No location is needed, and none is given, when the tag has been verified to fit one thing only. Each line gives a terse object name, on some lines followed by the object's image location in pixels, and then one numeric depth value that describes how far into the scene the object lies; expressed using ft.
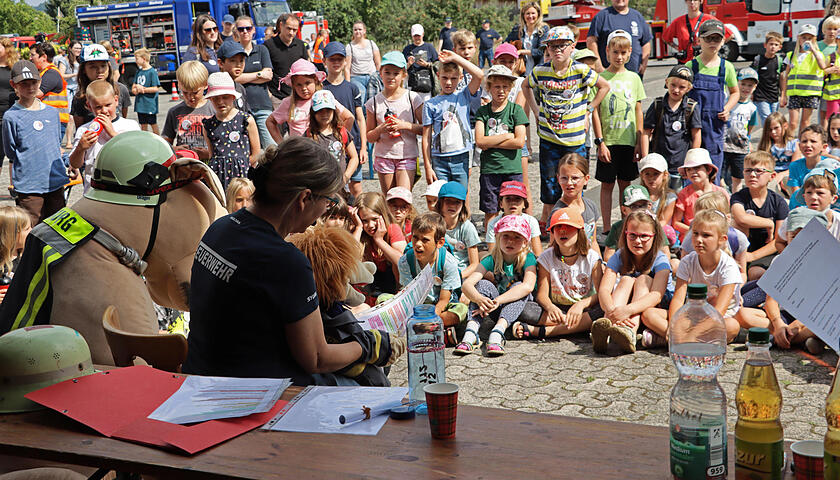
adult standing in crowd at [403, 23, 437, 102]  38.74
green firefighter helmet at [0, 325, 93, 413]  8.33
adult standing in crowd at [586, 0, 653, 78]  32.65
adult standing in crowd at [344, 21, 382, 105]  41.68
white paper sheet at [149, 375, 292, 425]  7.97
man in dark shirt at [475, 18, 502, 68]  61.41
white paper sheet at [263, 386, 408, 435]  7.80
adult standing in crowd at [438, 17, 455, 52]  54.65
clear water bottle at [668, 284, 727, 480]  6.18
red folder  7.55
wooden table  6.79
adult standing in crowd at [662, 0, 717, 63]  34.76
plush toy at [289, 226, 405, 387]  10.95
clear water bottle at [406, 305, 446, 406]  8.60
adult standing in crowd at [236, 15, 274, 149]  29.91
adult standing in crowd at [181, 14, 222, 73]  36.32
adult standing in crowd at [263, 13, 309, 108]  34.24
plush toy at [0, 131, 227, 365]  10.48
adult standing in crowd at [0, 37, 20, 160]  34.99
